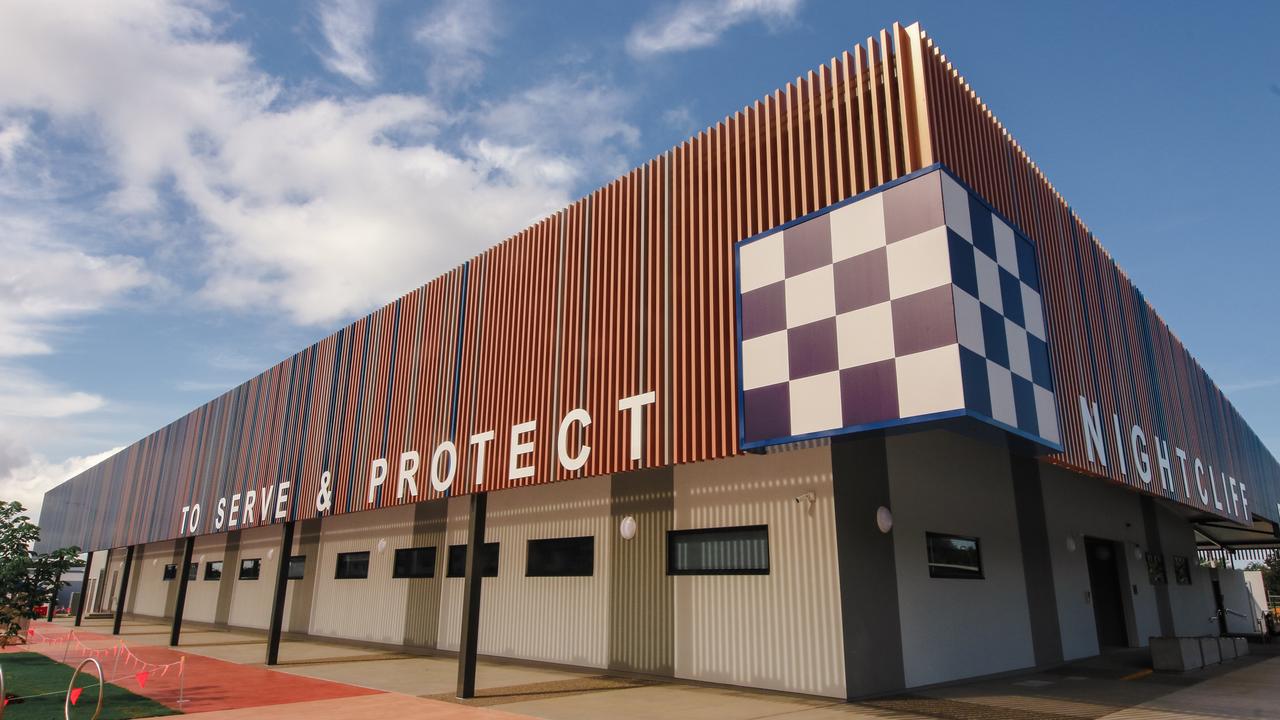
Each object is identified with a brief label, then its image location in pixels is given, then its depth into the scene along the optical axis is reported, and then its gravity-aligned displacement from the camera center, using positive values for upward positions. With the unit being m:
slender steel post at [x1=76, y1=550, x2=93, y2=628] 32.14 -1.22
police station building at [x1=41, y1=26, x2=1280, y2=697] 8.80 +2.19
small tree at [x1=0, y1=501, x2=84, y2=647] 16.52 -0.27
